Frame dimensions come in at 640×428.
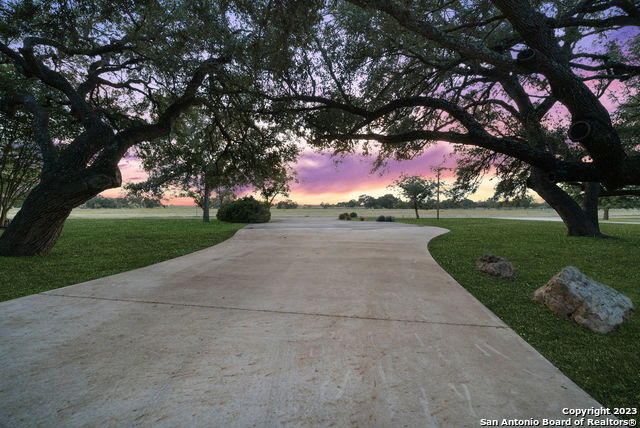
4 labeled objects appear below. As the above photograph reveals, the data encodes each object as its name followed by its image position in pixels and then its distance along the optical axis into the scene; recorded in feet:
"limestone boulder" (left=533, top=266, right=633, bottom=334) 9.68
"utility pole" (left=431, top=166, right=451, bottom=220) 107.04
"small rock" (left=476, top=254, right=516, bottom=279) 16.45
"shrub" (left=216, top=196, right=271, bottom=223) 70.28
